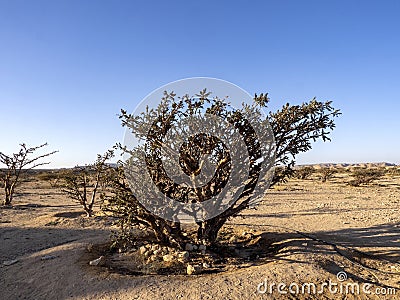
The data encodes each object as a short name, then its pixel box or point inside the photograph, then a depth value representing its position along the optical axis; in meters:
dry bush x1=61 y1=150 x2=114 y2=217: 12.29
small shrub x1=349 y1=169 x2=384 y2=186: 27.64
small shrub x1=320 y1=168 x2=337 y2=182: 34.12
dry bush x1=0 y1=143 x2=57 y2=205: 17.92
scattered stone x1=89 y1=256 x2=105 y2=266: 6.49
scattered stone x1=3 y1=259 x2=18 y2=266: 7.23
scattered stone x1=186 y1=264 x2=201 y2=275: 6.01
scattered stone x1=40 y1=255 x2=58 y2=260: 7.12
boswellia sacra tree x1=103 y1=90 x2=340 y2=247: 6.53
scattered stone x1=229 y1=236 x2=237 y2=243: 8.77
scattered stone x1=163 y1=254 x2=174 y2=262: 6.78
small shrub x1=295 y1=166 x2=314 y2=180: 35.82
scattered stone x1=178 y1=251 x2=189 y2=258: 6.73
